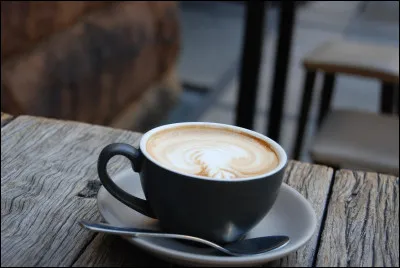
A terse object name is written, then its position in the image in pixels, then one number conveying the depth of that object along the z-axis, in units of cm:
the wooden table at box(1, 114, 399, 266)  58
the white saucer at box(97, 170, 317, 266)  54
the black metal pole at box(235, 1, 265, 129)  139
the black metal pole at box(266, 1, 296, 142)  144
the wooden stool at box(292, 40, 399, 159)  145
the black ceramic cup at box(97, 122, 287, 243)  55
